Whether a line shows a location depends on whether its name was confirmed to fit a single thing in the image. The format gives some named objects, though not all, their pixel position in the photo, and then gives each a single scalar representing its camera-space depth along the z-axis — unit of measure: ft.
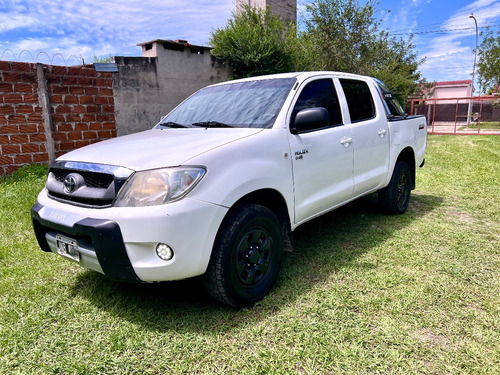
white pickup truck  7.04
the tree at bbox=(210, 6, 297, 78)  29.78
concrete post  19.48
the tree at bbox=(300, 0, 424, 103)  41.63
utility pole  92.22
